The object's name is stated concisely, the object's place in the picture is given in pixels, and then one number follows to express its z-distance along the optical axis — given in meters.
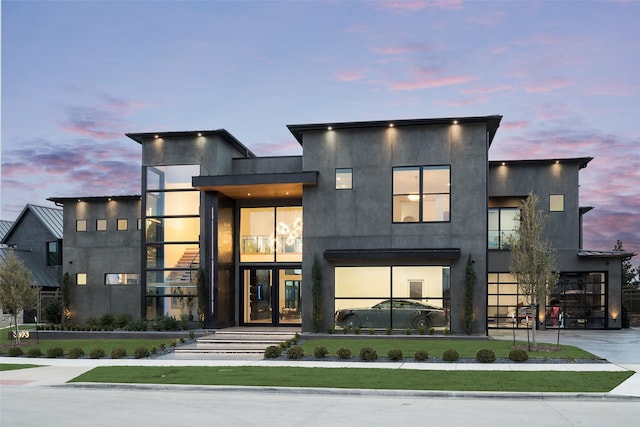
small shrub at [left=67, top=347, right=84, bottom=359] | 20.45
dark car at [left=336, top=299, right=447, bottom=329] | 24.16
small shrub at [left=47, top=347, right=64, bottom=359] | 20.83
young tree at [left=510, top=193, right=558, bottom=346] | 19.81
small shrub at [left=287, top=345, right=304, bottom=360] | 18.89
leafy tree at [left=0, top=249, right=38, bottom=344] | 23.81
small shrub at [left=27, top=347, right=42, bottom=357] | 21.16
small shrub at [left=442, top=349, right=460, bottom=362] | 17.64
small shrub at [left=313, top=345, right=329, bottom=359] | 18.88
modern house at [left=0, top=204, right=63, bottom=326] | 41.92
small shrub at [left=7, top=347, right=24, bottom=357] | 21.69
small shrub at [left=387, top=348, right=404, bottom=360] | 17.98
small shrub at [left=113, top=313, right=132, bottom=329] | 27.08
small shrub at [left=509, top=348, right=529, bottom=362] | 17.39
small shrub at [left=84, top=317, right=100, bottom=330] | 27.25
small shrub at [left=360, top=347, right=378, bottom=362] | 18.14
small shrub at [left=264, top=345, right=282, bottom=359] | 19.31
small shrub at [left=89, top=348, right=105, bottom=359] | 20.09
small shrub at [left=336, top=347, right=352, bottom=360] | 18.56
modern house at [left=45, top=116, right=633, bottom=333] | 24.31
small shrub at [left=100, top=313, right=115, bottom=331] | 27.42
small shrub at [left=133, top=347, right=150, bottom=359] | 19.95
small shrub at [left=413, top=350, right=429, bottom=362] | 17.88
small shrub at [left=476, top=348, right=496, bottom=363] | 17.38
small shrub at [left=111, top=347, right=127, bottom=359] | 19.95
